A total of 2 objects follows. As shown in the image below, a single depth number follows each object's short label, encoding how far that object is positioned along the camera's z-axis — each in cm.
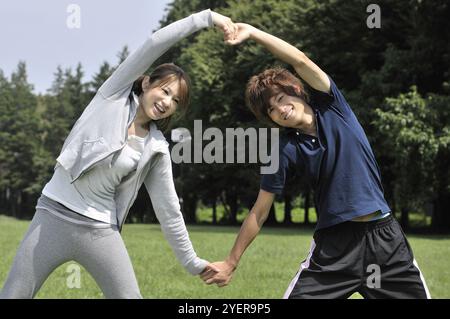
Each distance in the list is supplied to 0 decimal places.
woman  370
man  375
